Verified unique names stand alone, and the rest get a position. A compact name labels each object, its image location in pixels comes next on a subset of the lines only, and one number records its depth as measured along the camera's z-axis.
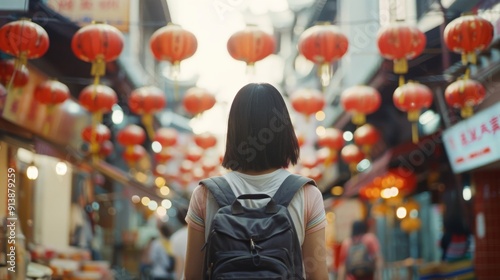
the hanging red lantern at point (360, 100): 13.80
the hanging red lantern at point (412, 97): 12.19
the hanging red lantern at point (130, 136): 18.76
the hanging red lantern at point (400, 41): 10.02
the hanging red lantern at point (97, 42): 9.91
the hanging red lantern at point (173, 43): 10.45
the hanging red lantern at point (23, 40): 8.76
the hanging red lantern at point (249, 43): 10.40
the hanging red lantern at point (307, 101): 14.67
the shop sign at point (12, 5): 9.55
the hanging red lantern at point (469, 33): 9.29
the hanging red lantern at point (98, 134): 15.86
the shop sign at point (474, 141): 10.79
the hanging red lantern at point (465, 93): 10.75
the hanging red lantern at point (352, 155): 19.84
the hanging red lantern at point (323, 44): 10.47
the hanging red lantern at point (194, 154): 24.97
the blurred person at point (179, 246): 9.68
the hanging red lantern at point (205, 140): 20.55
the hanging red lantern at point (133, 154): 20.32
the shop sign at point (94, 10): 13.04
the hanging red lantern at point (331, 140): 18.66
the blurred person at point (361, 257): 11.70
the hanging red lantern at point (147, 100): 14.11
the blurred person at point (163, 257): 13.16
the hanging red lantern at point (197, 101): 14.58
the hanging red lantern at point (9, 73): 9.58
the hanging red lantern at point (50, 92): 11.85
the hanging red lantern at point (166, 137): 20.77
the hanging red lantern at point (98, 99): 12.74
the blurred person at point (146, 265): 15.71
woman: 3.43
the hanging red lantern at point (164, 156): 21.95
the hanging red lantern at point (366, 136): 17.75
